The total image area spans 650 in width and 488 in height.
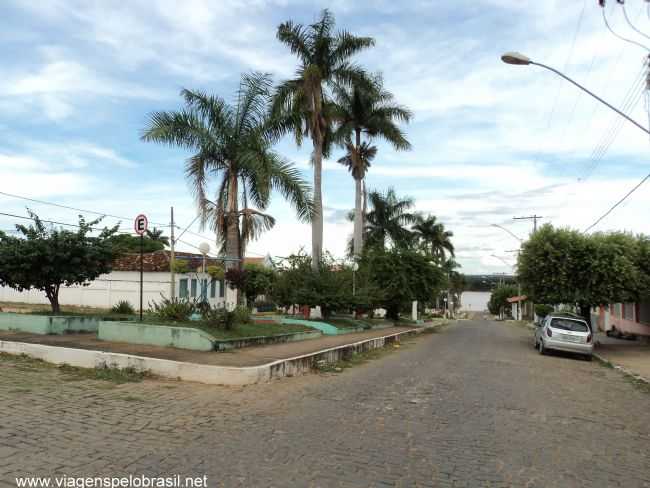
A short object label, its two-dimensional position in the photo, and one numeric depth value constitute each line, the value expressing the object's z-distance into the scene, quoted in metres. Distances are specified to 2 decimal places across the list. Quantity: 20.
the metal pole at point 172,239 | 19.01
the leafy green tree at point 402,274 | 32.75
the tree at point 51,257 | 14.66
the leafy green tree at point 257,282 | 44.00
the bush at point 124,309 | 19.20
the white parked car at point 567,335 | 18.33
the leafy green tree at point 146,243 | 62.38
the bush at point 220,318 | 14.25
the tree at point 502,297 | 96.00
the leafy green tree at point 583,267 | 20.72
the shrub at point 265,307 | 45.33
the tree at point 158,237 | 75.62
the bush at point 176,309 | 14.41
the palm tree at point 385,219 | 43.91
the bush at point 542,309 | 55.12
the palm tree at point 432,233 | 60.34
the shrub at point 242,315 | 16.31
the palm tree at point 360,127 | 30.64
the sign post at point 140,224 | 13.76
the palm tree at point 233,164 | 18.73
